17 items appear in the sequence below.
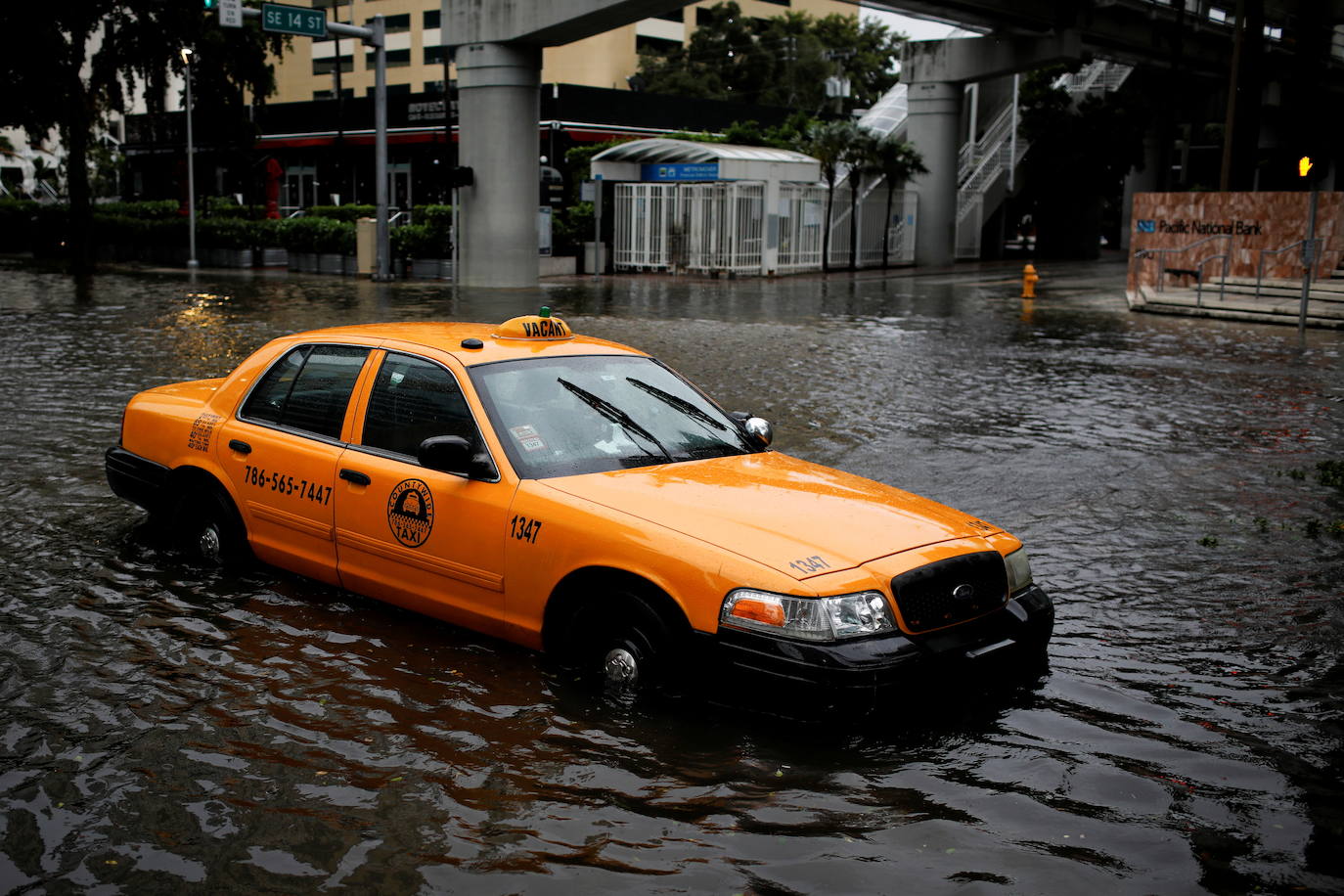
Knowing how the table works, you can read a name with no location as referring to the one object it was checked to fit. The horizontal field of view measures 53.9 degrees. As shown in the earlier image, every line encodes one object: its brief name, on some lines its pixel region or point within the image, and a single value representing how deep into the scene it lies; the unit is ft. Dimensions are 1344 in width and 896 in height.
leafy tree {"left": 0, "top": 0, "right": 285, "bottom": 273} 114.32
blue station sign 114.62
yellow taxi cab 15.69
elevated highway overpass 96.17
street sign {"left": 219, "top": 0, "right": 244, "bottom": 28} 88.22
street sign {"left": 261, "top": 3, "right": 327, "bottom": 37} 92.79
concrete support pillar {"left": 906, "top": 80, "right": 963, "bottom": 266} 129.90
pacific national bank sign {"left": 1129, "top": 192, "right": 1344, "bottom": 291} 89.40
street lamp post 116.24
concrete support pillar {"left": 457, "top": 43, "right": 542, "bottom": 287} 100.60
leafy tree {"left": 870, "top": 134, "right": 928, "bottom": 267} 123.85
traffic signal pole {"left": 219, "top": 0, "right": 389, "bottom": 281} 90.05
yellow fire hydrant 92.32
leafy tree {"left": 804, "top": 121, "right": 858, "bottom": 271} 122.21
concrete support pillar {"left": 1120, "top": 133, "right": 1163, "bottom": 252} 167.43
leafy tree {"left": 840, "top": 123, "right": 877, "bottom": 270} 122.52
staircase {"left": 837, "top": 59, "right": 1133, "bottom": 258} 147.02
